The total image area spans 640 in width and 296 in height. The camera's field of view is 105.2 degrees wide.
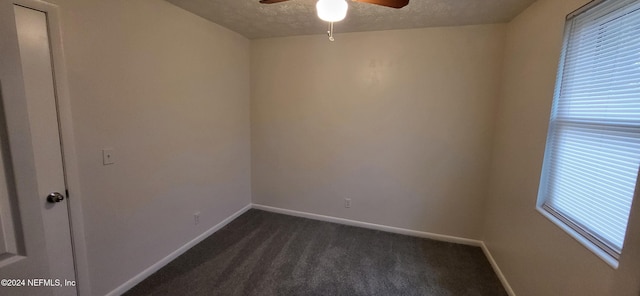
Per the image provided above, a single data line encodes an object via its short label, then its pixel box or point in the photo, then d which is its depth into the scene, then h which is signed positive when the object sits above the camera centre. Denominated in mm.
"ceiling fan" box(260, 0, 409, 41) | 1288 +589
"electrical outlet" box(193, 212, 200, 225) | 2625 -1095
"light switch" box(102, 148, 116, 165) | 1753 -307
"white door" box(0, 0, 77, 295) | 745 -254
